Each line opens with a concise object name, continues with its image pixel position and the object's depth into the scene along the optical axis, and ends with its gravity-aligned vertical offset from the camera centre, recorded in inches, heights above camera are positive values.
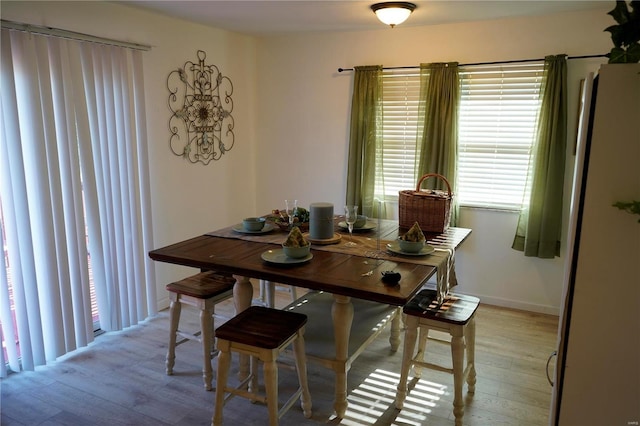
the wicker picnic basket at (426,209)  116.2 -17.7
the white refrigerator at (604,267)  61.6 -17.8
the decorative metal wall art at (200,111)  156.1 +9.3
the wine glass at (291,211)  119.6 -19.1
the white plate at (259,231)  115.3 -22.7
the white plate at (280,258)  90.8 -23.7
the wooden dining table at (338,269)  82.7 -24.9
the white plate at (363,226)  118.7 -22.5
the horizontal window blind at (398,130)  163.3 +2.9
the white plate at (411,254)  97.3 -23.5
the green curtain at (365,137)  165.8 +0.4
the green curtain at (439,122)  153.9 +5.3
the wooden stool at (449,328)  93.8 -39.0
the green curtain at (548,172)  140.3 -10.6
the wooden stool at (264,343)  85.3 -37.7
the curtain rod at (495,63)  138.1 +24.1
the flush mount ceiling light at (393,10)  126.4 +34.5
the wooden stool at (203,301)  107.5 -38.1
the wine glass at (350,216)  107.0 -17.7
